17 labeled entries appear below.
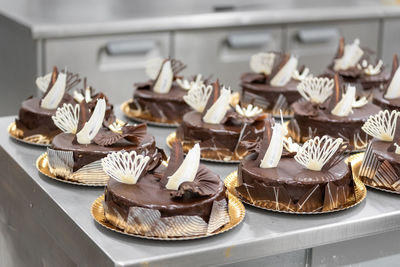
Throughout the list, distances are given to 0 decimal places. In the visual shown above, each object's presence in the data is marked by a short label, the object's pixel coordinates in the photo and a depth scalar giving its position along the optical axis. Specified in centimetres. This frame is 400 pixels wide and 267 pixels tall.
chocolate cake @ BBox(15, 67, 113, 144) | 231
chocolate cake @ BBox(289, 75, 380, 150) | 233
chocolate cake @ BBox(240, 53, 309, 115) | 268
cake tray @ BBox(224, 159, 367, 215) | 190
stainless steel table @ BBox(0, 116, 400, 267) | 169
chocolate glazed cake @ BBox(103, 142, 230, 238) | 174
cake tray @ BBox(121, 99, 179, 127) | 256
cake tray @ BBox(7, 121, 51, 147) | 230
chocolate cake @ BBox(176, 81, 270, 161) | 226
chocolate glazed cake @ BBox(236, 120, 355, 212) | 189
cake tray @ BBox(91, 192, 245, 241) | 174
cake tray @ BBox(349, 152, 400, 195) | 221
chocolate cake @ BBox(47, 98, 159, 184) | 203
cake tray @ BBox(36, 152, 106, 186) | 202
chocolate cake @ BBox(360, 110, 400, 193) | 201
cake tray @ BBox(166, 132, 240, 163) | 223
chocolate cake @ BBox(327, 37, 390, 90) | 281
